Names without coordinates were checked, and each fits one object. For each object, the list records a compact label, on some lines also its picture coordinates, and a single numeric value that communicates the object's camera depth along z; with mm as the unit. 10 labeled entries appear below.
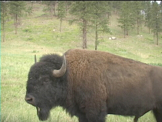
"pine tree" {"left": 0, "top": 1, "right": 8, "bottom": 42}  43469
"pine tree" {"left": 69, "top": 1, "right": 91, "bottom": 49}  33844
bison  4336
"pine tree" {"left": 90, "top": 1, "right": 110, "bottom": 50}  32991
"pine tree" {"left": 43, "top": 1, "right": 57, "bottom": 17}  65644
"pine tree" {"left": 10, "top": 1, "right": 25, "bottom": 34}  50266
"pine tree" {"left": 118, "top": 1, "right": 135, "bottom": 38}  48750
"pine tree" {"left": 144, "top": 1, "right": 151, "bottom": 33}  64912
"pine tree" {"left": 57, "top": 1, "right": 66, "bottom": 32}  50969
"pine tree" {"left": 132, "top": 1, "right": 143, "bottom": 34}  53781
